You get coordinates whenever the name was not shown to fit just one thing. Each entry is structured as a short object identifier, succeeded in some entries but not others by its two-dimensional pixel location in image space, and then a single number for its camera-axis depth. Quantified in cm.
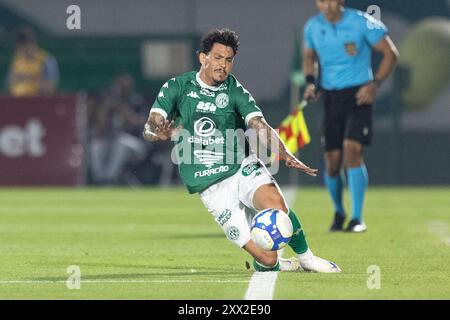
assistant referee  1482
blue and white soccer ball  976
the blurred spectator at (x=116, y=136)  2533
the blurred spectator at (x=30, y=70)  2494
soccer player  1014
